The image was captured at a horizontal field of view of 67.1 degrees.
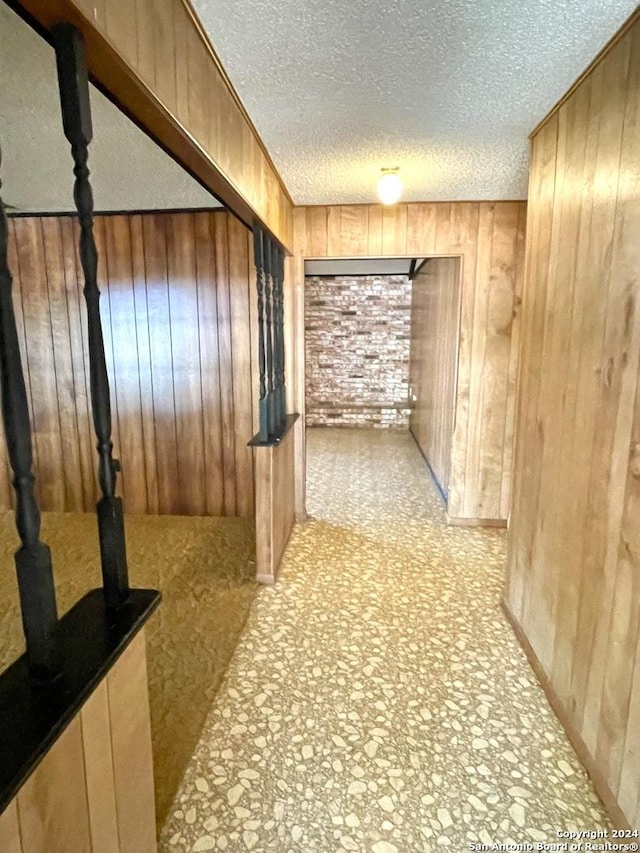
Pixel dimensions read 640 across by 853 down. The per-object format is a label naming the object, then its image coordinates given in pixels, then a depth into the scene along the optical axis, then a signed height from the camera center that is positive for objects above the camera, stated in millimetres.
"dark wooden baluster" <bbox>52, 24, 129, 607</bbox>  936 +94
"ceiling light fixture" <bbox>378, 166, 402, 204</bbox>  2547 +820
